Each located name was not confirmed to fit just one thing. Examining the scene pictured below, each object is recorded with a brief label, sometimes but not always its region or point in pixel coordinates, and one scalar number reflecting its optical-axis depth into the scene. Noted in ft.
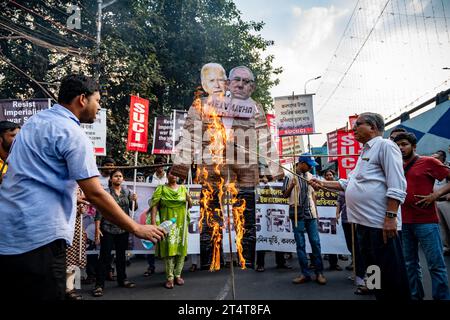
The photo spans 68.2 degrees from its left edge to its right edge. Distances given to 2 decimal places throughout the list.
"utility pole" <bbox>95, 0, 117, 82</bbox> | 38.42
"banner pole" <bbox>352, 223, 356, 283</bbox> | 16.55
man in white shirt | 8.98
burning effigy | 12.92
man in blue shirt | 5.94
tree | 39.93
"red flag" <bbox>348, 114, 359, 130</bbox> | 38.43
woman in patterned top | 17.34
